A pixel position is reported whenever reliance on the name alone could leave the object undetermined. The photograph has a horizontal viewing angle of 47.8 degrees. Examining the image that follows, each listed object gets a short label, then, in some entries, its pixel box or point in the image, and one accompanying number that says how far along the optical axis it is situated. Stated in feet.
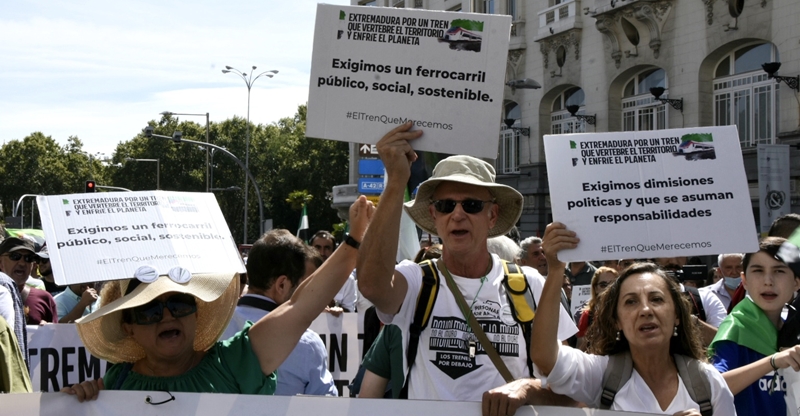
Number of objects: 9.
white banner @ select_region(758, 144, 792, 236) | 54.39
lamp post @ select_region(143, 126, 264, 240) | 106.17
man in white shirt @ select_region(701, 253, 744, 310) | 23.35
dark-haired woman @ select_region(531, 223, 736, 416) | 9.36
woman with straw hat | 9.46
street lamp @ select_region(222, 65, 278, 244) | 153.78
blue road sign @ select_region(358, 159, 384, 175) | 49.47
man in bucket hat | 9.48
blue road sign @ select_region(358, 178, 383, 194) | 48.55
